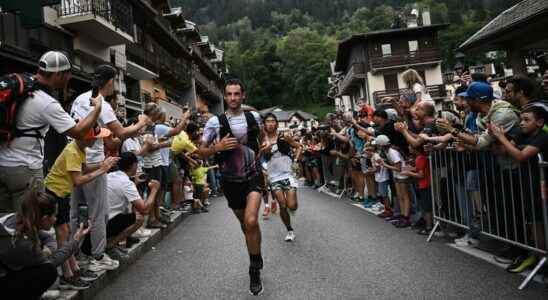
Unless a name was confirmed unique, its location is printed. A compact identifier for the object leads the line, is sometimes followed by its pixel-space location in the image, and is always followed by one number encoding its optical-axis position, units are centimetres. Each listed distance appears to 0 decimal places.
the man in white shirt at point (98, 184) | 558
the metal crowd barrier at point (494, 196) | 499
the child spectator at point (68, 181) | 516
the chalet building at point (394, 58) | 5306
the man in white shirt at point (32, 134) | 438
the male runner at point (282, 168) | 828
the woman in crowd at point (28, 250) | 381
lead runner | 558
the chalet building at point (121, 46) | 1547
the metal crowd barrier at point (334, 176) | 1445
